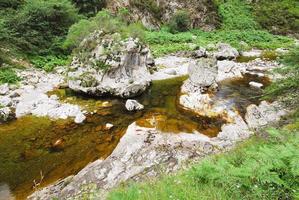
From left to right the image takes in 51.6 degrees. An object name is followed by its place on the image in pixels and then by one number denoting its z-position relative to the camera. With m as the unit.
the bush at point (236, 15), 48.62
